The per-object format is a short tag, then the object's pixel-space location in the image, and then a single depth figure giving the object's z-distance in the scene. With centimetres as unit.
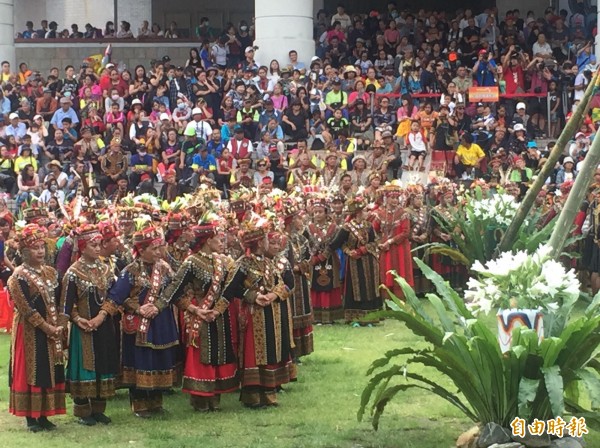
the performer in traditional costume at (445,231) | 2011
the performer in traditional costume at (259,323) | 1223
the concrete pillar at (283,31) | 3038
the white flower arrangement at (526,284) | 997
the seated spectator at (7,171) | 2520
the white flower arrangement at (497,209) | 1925
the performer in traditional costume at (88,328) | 1152
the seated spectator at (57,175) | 2405
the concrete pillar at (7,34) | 3297
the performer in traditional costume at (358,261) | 1700
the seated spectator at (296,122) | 2661
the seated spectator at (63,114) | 2747
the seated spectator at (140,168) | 2520
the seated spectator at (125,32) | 3449
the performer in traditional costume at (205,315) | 1193
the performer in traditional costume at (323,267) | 1694
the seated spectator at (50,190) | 2231
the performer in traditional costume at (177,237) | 1280
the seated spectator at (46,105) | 2797
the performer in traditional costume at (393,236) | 1862
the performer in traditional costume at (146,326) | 1179
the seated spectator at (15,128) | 2662
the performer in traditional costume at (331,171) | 2127
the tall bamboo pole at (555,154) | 1099
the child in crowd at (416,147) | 2508
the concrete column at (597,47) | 2840
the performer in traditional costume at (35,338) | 1118
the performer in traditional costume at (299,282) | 1435
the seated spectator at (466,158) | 2505
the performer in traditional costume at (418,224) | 1988
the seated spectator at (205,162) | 2477
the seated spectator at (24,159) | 2538
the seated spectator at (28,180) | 2420
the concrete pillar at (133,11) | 3800
